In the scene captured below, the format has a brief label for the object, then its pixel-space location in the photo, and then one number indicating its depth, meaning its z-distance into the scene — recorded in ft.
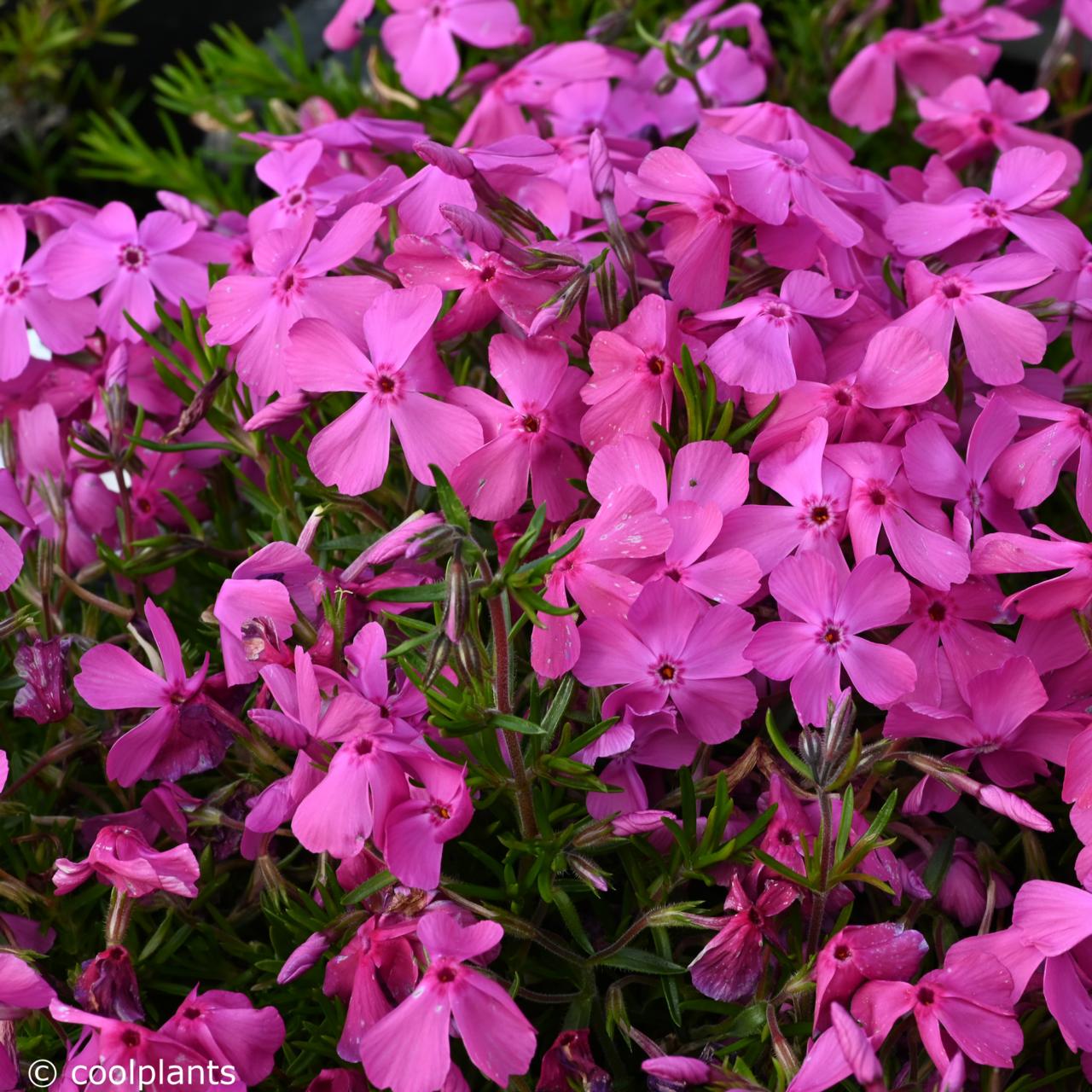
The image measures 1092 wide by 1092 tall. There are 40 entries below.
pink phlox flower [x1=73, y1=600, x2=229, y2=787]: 1.29
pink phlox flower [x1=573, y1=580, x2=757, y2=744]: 1.25
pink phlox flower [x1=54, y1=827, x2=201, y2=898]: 1.24
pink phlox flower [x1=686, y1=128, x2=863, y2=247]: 1.31
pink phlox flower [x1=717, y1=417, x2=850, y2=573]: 1.28
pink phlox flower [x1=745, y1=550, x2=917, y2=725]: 1.25
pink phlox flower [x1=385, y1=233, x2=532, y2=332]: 1.31
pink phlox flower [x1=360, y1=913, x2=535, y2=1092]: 1.21
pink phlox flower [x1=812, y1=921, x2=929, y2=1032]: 1.22
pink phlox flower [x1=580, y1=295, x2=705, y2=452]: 1.29
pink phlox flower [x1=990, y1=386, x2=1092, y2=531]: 1.29
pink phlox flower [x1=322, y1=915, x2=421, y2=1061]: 1.24
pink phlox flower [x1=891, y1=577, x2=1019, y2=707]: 1.28
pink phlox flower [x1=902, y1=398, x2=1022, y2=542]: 1.28
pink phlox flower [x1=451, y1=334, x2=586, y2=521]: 1.28
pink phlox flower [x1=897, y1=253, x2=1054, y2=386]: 1.32
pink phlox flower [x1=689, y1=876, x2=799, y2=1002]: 1.24
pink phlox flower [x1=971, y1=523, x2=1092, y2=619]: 1.26
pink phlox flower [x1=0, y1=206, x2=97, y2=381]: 1.42
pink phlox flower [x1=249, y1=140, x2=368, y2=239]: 1.41
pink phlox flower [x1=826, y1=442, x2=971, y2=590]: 1.26
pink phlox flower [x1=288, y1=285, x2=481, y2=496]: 1.29
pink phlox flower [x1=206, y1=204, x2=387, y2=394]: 1.32
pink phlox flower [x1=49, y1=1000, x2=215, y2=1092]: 1.22
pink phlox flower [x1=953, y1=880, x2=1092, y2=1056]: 1.23
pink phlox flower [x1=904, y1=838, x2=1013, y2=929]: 1.28
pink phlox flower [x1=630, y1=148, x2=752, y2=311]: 1.32
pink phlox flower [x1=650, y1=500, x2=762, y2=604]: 1.25
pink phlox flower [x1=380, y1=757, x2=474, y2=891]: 1.22
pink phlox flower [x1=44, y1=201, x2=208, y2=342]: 1.42
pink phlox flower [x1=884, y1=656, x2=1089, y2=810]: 1.26
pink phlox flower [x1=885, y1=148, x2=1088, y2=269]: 1.37
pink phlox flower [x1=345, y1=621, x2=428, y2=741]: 1.25
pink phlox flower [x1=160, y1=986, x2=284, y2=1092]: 1.24
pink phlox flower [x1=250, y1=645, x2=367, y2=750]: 1.23
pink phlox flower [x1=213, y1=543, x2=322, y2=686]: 1.27
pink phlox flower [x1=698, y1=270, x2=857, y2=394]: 1.29
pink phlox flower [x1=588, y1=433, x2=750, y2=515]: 1.26
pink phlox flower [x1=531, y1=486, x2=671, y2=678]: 1.23
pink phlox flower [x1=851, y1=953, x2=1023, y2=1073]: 1.21
